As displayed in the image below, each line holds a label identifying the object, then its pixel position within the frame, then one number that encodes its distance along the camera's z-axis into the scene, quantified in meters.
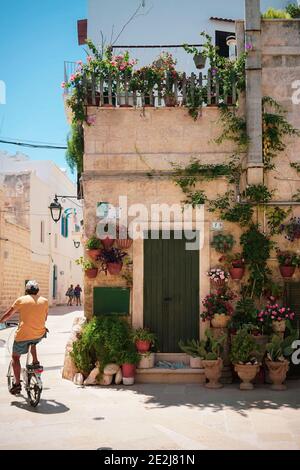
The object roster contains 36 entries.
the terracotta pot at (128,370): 8.56
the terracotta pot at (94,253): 9.11
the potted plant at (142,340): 8.84
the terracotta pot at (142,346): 8.83
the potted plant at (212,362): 8.37
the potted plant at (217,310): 8.92
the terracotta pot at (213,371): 8.36
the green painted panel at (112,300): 9.27
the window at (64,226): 36.22
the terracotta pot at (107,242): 9.23
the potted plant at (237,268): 9.08
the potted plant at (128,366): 8.55
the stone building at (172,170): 9.33
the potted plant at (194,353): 8.80
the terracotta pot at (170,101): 9.56
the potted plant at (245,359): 8.27
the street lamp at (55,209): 16.38
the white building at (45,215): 28.00
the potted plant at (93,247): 9.14
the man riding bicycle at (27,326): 7.47
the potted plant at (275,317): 8.76
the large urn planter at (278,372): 8.37
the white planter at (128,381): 8.55
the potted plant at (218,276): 9.02
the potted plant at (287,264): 9.09
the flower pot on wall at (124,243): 9.16
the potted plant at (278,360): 8.37
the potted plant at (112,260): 9.05
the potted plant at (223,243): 9.18
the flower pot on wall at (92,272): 9.15
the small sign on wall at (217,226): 9.39
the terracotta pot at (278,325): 8.77
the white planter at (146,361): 8.82
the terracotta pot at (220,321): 8.93
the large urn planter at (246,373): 8.26
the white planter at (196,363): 8.86
